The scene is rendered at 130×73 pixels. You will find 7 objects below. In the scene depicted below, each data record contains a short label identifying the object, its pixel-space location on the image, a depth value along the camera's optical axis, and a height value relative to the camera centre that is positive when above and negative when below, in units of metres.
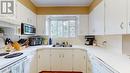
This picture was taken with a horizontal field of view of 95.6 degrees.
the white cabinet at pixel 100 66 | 0.68 -0.41
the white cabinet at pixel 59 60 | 1.60 -0.65
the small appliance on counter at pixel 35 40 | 1.73 -0.12
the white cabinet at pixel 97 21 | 1.18 +0.36
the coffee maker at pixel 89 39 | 1.86 -0.11
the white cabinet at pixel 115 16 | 0.74 +0.29
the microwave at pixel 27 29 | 1.30 +0.18
